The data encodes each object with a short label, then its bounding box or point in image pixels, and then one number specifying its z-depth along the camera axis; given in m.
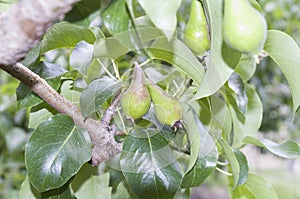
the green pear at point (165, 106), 0.47
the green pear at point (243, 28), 0.39
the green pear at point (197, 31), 0.45
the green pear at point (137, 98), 0.47
